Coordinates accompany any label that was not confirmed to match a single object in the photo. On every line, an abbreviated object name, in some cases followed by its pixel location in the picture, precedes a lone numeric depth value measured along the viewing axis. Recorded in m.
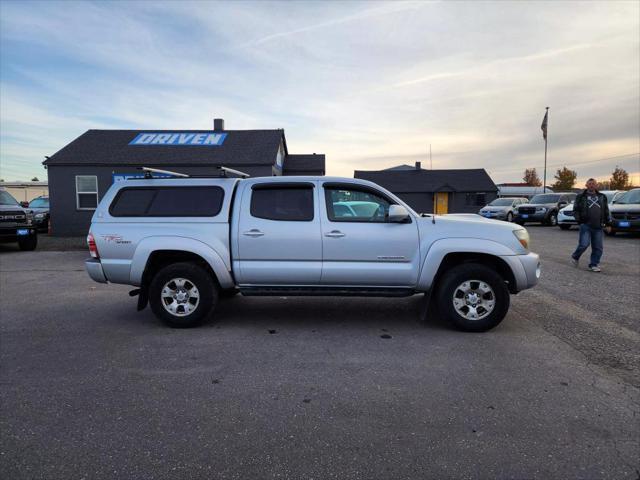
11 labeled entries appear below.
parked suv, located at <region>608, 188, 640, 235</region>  14.56
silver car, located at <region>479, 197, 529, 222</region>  24.38
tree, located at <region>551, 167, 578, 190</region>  74.25
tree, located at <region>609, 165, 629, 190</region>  69.12
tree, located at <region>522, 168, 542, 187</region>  93.21
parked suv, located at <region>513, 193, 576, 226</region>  22.39
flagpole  35.71
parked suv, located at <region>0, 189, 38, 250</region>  12.40
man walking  8.45
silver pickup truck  4.96
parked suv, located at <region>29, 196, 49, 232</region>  19.31
